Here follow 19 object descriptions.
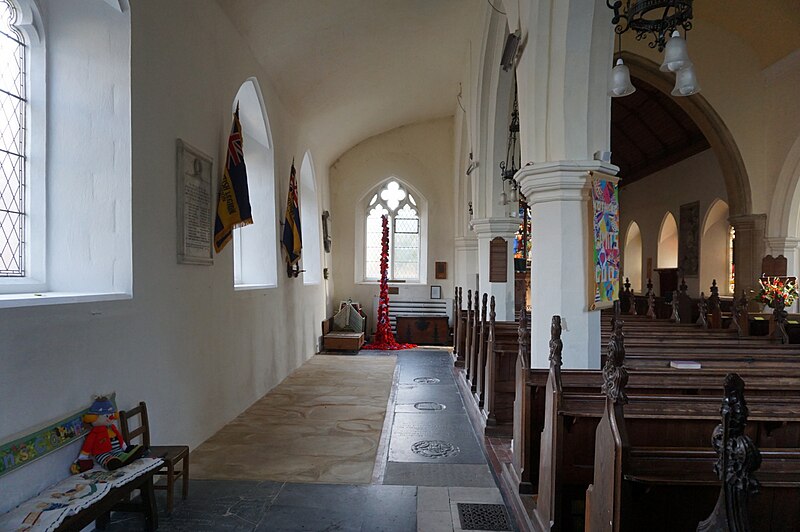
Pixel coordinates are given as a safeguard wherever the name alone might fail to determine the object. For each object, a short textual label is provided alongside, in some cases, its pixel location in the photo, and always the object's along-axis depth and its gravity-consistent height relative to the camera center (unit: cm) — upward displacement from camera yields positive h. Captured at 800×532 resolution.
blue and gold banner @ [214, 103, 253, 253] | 507 +71
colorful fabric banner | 389 +21
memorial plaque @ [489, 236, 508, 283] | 698 +11
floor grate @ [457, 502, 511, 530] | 307 -146
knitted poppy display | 1086 -104
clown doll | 292 -98
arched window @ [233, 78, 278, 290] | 686 +62
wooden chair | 319 -112
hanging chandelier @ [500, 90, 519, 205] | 676 +124
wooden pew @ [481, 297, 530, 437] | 475 -103
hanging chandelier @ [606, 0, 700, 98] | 314 +145
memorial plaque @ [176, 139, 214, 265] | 432 +55
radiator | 1191 -84
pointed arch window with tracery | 1251 +106
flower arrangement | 756 -31
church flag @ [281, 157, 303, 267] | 754 +56
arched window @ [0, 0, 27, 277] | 310 +74
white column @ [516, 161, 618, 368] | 390 +12
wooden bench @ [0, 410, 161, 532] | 236 -108
